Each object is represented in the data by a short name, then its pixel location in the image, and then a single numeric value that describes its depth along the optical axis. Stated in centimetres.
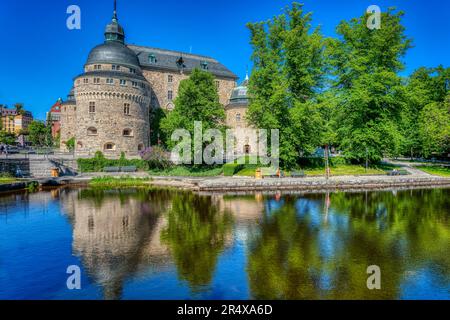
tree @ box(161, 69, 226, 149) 3588
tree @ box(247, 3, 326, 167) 3338
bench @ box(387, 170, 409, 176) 3512
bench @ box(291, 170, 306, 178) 3189
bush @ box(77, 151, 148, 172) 3734
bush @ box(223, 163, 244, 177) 3328
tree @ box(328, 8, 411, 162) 3472
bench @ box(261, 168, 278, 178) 3160
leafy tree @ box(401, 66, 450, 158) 3953
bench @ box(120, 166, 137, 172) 3672
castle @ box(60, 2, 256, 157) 4147
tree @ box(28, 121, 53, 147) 8656
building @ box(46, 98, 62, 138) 10575
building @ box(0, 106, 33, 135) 14000
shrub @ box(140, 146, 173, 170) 3647
